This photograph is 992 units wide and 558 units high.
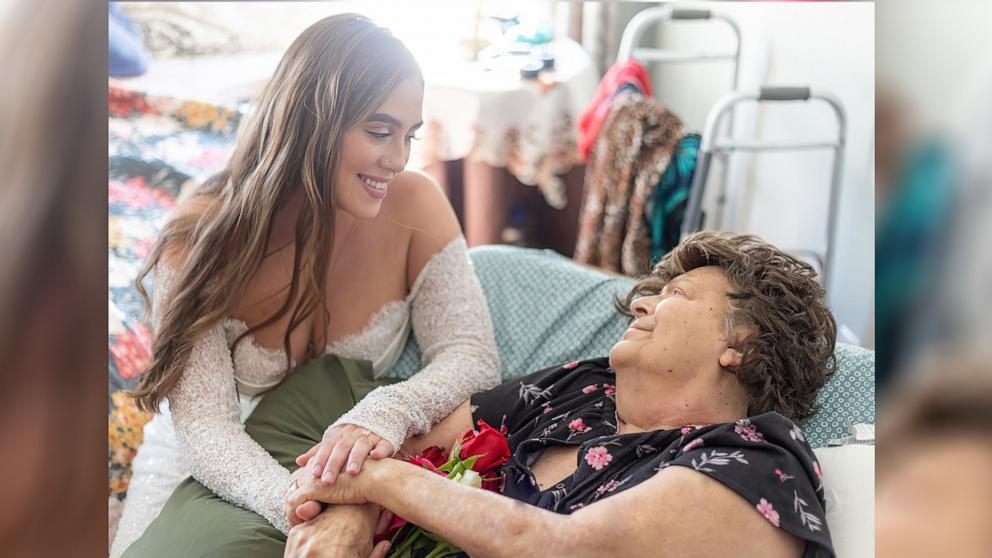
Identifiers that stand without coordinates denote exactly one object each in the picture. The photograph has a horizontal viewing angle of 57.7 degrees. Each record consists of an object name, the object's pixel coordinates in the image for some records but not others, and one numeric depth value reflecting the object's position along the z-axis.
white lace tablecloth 1.69
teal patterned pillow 1.43
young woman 1.09
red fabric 2.39
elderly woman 0.90
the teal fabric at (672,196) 2.08
